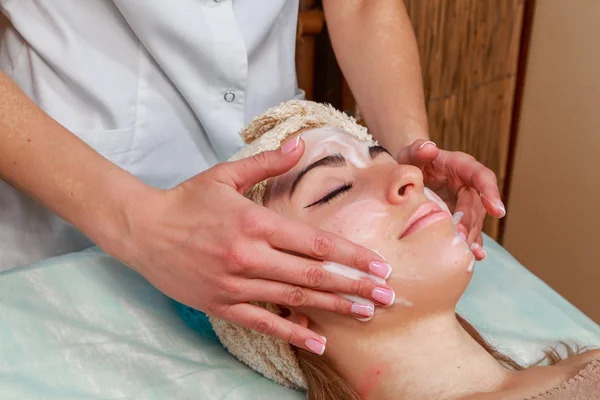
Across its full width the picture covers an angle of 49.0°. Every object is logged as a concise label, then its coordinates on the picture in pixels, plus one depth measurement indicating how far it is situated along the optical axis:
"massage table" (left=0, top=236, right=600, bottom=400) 1.14
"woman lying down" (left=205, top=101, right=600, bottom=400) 1.05
